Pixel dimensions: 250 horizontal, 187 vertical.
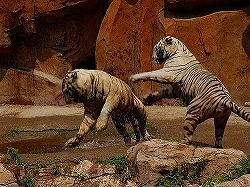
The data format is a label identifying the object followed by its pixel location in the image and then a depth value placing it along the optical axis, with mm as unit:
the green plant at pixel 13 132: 15107
